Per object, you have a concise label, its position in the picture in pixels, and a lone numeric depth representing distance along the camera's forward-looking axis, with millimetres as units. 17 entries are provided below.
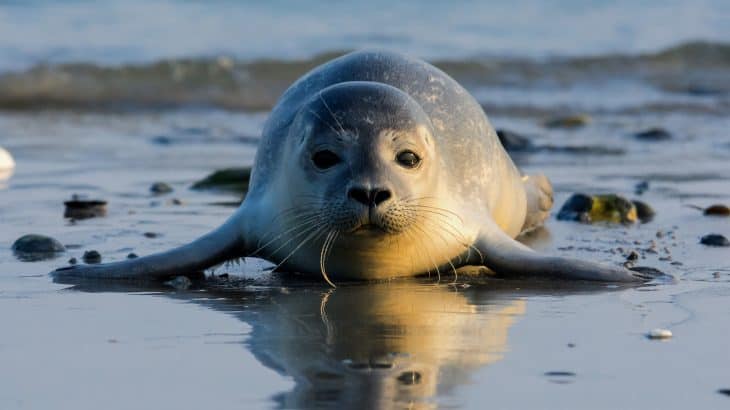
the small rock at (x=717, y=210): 15969
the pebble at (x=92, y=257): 13352
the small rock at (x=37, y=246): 13586
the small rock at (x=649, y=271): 12087
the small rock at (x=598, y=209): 15922
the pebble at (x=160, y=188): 18359
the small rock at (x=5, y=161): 20391
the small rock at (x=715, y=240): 13922
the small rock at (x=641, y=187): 18266
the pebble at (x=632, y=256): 13261
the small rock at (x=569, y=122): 28148
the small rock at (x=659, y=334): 9344
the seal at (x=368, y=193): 11164
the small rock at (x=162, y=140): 25294
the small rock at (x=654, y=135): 25484
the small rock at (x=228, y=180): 18906
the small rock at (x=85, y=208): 16359
